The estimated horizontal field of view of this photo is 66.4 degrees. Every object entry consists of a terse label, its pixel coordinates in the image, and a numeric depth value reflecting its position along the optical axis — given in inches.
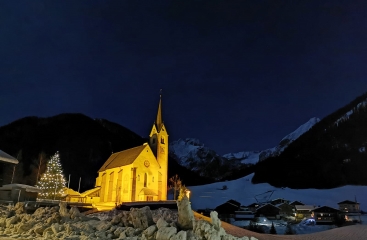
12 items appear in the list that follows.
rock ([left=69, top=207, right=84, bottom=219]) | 616.0
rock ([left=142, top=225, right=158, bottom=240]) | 415.5
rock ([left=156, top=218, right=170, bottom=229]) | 430.2
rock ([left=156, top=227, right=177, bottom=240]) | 394.3
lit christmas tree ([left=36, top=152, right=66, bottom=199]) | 1585.9
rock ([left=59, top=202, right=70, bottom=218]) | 623.6
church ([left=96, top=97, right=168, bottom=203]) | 1811.0
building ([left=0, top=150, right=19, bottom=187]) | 1014.4
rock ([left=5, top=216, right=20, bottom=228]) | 572.3
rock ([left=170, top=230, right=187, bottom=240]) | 385.7
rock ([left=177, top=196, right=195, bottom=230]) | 444.1
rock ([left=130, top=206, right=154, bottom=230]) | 461.2
